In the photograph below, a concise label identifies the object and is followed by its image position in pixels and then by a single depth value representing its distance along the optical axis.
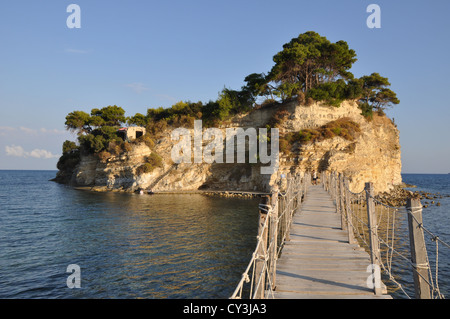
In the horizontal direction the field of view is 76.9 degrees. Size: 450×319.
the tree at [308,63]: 38.34
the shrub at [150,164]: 41.97
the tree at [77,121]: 56.10
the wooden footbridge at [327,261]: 3.89
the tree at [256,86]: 42.66
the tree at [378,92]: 43.66
